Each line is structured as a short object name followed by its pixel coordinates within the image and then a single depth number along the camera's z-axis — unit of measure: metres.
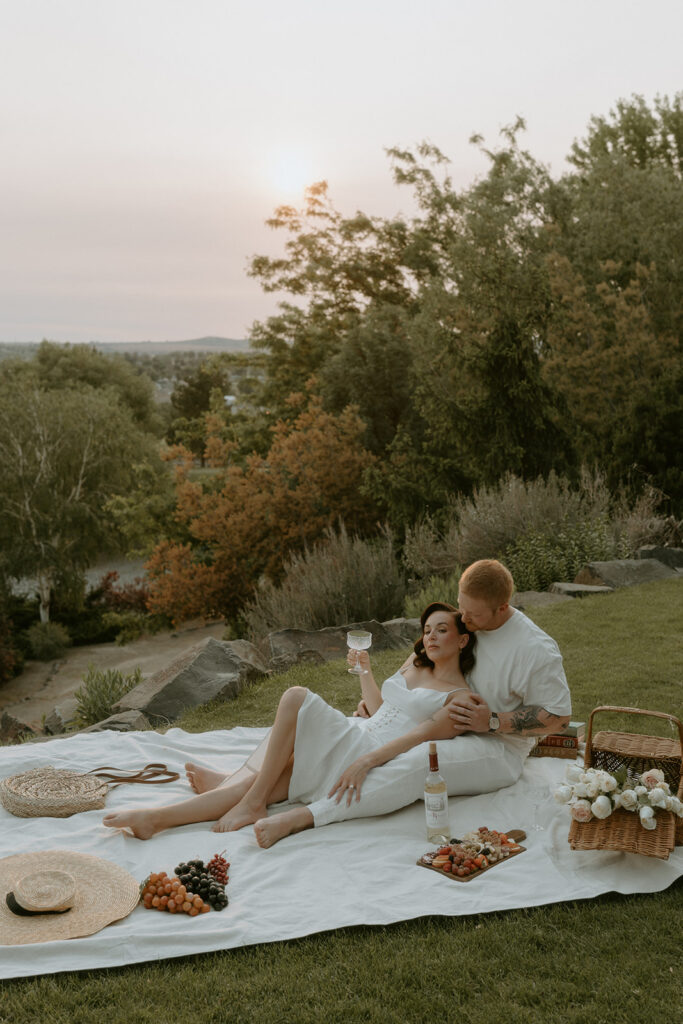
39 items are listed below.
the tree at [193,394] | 50.71
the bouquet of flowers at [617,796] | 3.65
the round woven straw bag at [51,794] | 4.46
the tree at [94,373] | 44.41
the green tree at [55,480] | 25.77
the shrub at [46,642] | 21.14
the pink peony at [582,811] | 3.72
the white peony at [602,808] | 3.66
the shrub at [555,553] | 9.99
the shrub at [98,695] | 7.86
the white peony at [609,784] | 3.71
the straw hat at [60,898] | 3.36
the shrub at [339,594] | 9.62
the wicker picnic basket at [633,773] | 3.63
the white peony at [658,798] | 3.63
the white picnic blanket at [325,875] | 3.31
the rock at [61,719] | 8.30
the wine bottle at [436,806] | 3.99
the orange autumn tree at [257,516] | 15.18
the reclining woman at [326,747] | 4.21
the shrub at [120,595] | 23.16
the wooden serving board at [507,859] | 3.72
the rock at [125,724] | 6.41
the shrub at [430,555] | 10.80
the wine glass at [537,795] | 4.34
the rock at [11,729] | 8.88
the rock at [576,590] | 9.39
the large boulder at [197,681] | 7.04
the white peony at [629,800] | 3.65
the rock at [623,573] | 9.63
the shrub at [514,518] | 10.52
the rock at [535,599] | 8.95
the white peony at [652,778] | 3.73
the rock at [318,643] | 8.16
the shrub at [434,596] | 8.88
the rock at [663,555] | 10.43
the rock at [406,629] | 8.42
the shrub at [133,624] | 19.33
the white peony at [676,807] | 3.66
